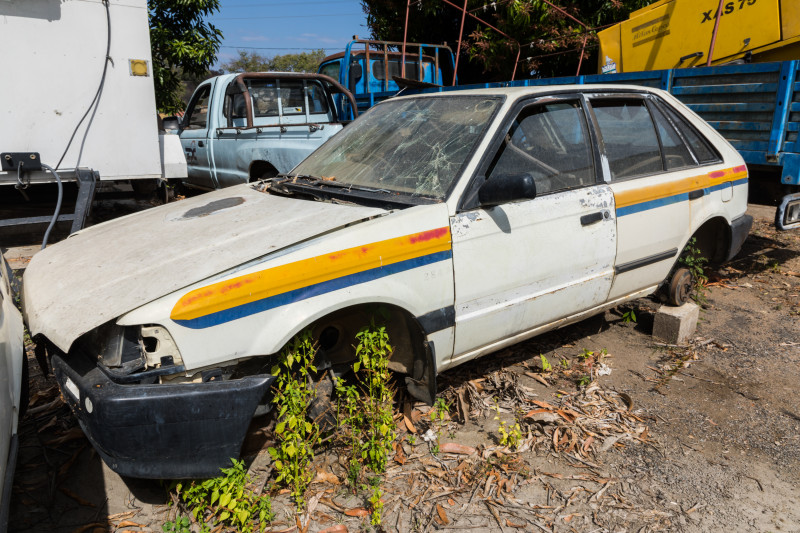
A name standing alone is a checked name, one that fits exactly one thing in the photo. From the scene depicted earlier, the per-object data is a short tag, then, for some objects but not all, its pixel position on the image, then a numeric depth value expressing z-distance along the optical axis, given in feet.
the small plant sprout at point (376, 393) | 9.04
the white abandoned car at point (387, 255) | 7.53
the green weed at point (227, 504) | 7.93
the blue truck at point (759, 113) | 16.12
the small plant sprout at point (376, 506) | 8.16
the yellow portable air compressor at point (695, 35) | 19.75
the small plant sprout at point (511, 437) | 9.91
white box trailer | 17.54
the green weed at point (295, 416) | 8.38
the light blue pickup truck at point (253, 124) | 22.08
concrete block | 13.96
